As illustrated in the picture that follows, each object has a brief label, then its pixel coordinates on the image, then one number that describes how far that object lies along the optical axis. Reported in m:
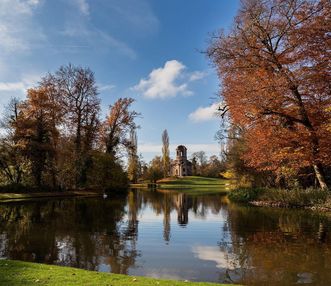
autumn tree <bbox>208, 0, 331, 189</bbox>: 18.03
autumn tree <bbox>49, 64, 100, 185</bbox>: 41.62
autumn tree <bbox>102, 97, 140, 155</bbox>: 47.47
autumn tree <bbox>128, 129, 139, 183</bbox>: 69.50
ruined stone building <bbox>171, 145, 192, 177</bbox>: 103.94
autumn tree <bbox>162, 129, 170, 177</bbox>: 84.12
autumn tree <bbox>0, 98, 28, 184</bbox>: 36.31
